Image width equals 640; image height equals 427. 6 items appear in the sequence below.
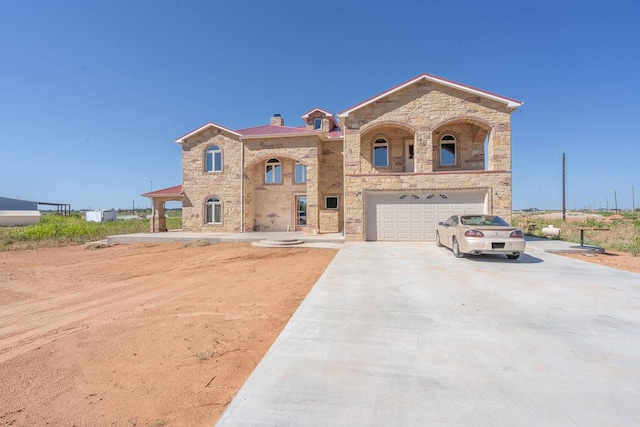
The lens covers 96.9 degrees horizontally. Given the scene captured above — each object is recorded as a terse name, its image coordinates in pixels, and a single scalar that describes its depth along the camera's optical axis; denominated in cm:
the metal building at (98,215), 5418
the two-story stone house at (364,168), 1384
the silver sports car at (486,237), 864
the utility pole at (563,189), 2820
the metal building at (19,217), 4266
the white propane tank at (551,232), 1552
